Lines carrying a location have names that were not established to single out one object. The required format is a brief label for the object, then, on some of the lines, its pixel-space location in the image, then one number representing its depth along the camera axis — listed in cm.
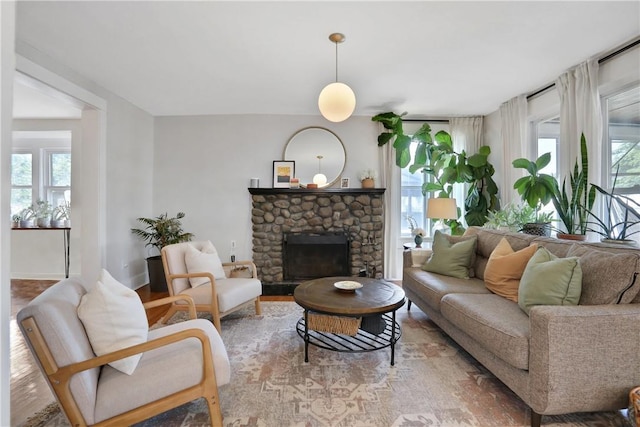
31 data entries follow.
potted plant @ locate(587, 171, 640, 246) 273
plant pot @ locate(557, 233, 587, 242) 278
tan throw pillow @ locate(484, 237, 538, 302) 223
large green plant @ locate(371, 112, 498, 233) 438
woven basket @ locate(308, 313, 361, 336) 221
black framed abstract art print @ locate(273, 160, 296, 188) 462
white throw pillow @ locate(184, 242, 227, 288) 282
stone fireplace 449
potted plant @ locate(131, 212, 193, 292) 411
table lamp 380
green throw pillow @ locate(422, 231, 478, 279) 291
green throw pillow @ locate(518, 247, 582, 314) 173
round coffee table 210
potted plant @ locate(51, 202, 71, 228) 473
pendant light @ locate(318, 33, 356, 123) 249
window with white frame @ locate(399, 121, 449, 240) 488
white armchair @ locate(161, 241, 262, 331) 257
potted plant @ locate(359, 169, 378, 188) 454
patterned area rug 162
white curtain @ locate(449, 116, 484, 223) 479
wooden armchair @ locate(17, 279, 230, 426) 120
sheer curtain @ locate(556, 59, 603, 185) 292
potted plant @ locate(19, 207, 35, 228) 476
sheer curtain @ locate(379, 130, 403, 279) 467
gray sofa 144
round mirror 467
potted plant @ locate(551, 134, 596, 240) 288
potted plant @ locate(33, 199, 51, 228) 475
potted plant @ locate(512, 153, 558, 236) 310
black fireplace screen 450
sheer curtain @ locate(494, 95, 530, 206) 395
